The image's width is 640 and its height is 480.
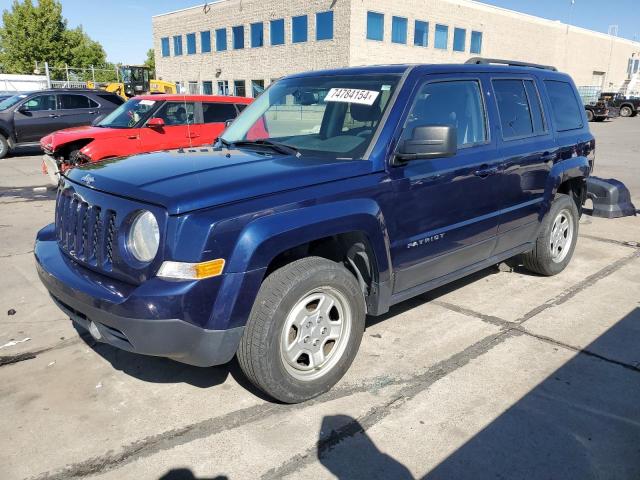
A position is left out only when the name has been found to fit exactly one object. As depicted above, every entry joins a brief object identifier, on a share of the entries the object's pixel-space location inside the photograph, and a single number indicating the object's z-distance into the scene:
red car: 9.06
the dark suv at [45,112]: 14.48
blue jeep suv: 2.71
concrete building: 35.06
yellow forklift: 28.48
